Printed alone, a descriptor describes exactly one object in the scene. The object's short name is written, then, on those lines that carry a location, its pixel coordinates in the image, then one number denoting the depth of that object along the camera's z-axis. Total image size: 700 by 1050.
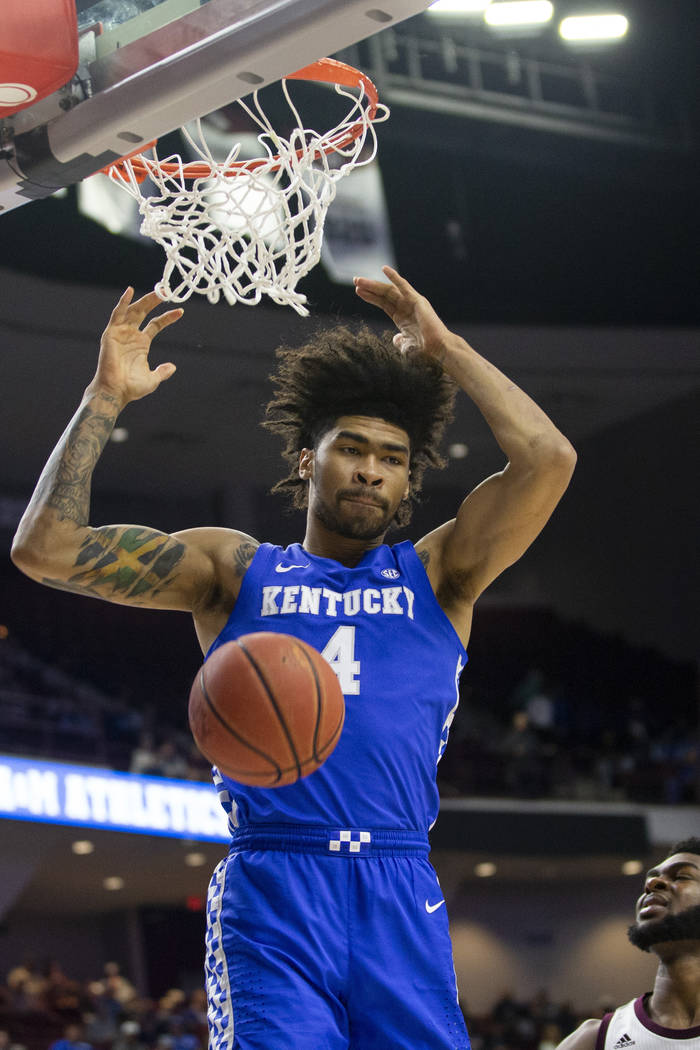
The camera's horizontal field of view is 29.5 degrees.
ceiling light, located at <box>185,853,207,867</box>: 16.45
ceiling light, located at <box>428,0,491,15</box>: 12.59
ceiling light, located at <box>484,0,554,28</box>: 12.83
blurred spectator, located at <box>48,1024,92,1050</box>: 10.43
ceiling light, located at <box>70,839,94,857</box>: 15.47
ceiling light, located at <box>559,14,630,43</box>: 13.16
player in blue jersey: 2.62
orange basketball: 2.52
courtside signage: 13.18
